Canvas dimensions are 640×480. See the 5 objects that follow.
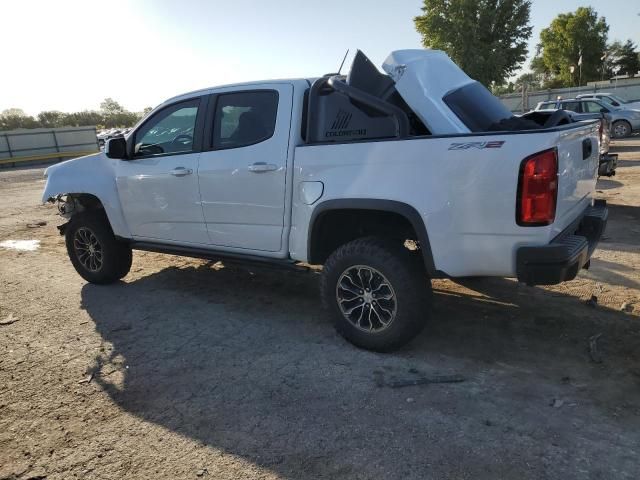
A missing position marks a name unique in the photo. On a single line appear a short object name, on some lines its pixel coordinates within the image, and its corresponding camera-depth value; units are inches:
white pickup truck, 116.3
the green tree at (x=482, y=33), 1476.4
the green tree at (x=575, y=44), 2390.5
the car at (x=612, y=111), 730.8
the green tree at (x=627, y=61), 2834.6
